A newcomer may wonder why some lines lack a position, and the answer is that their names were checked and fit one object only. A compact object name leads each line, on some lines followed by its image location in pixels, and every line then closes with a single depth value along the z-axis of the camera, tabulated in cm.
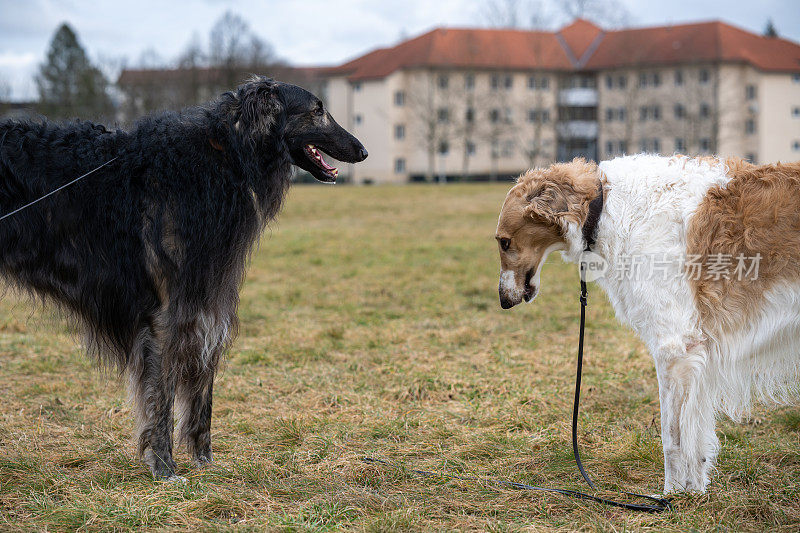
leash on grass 358
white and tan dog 349
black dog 399
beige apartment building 6006
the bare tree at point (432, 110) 6228
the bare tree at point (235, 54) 5044
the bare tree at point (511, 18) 6244
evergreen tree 4912
